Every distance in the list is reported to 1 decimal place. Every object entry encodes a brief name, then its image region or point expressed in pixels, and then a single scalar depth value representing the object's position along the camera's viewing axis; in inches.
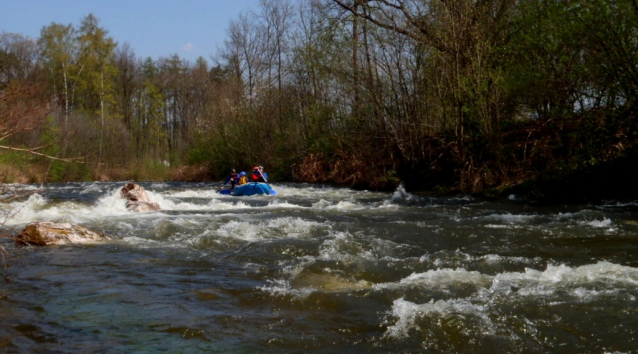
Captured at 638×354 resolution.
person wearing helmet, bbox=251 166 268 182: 727.1
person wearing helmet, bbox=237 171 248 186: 762.2
